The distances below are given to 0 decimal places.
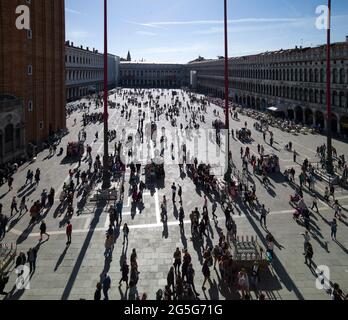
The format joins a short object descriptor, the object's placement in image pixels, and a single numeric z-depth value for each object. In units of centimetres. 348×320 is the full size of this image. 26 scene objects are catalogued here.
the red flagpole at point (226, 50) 2852
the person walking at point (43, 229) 1881
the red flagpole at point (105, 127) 2559
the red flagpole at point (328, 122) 2985
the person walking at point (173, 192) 2465
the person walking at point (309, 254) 1606
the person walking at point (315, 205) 2281
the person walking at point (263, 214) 2084
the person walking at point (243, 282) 1379
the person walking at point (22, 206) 2286
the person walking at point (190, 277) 1431
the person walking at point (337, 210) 2166
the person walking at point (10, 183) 2712
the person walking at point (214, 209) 2202
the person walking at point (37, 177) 2883
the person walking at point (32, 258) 1561
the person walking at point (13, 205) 2220
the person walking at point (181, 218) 2055
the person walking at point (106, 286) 1360
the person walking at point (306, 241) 1656
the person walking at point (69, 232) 1834
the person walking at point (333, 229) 1867
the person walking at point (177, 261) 1528
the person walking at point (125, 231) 1867
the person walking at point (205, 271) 1459
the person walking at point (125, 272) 1444
